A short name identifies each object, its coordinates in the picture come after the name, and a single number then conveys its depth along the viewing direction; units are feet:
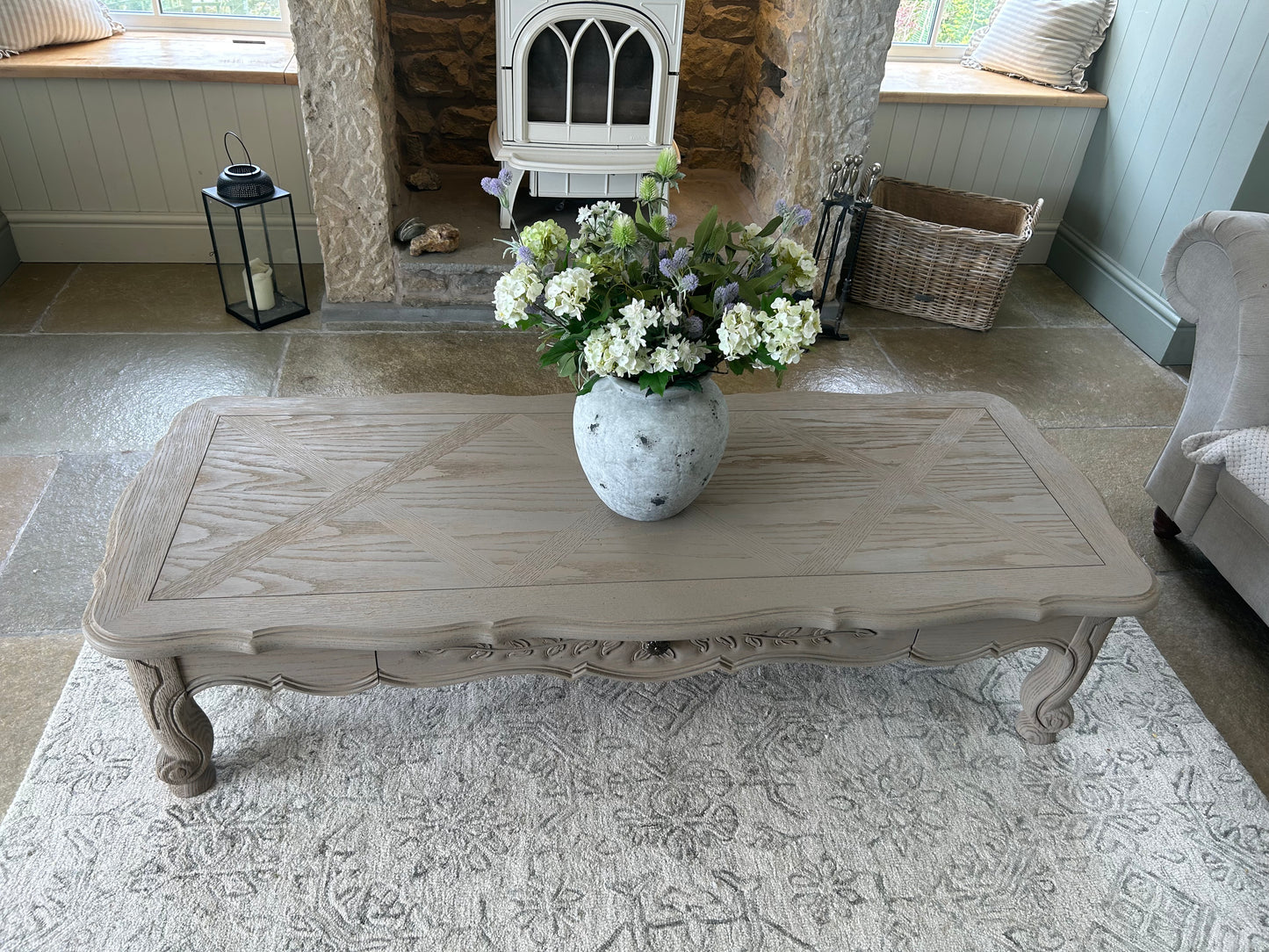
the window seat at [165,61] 9.57
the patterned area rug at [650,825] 4.70
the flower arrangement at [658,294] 4.29
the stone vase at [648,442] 4.80
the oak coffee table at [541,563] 4.54
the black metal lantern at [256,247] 8.82
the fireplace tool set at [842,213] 9.66
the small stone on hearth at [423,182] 10.92
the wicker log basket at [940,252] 10.25
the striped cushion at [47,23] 9.70
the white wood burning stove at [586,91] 8.87
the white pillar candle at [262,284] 9.79
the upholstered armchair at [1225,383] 6.40
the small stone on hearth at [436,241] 9.82
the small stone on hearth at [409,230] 9.97
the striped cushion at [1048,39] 11.19
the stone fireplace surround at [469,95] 8.91
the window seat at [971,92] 11.14
